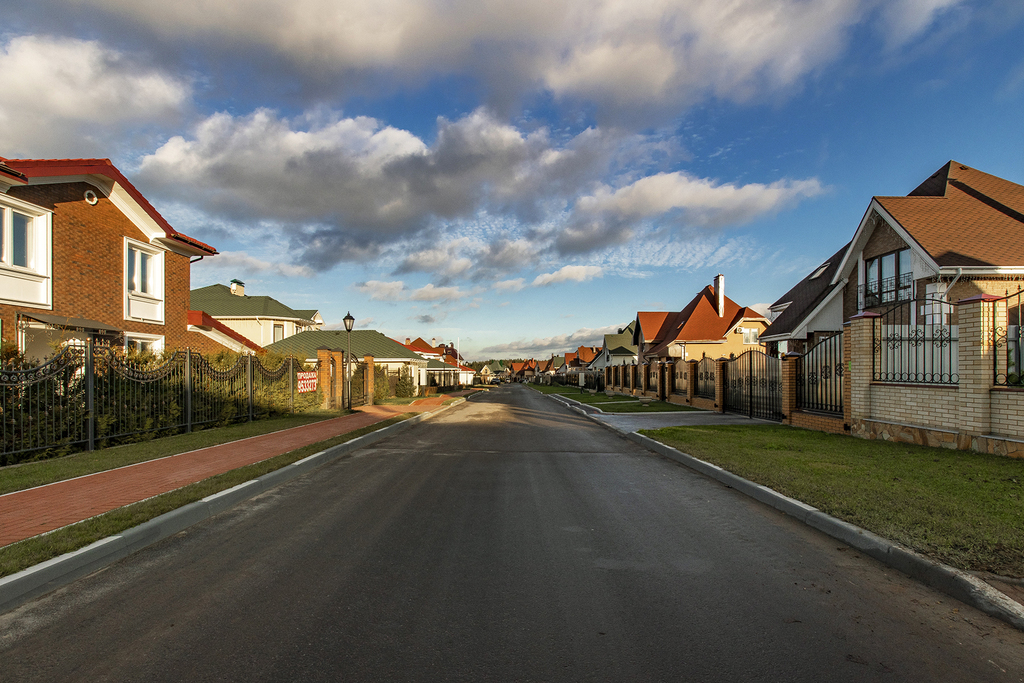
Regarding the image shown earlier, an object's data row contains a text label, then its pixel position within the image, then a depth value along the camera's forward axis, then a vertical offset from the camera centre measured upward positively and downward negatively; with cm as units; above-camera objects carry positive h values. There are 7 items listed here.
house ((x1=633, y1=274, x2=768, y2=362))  4209 +185
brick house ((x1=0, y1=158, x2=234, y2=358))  1348 +261
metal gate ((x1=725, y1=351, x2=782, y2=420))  1661 -106
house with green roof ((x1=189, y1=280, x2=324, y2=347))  3903 +285
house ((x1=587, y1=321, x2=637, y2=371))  6669 +40
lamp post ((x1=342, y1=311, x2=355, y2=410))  2425 -44
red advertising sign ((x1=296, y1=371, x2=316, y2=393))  2075 -108
